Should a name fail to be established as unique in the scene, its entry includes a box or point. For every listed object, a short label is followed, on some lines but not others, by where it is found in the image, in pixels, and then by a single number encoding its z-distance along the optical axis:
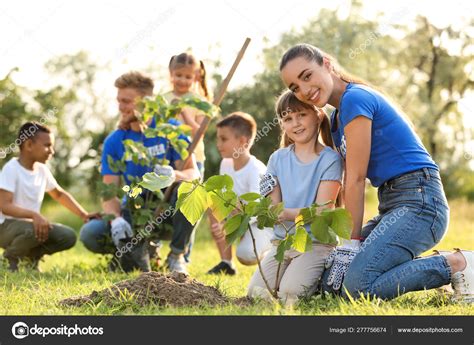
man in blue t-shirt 4.87
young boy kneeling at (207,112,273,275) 5.20
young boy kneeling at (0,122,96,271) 5.25
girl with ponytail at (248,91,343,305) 3.49
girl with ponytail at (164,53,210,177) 5.21
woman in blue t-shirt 3.29
